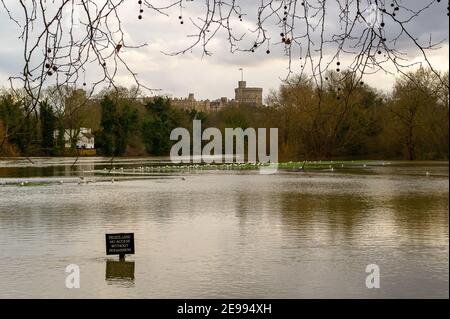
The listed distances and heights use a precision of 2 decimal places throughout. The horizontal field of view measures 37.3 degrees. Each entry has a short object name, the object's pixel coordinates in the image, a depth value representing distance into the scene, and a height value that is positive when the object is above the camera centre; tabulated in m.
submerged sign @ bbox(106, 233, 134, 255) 15.88 -2.33
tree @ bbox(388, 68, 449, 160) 58.79 +1.26
